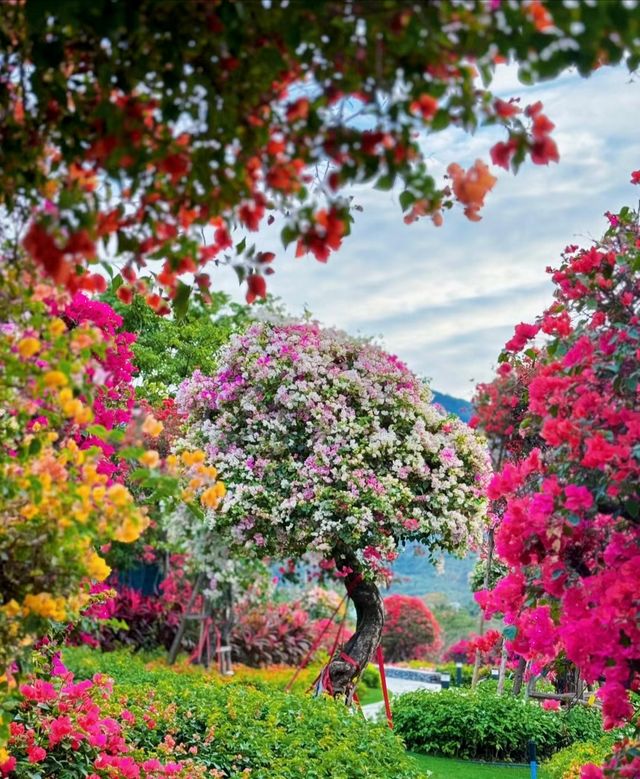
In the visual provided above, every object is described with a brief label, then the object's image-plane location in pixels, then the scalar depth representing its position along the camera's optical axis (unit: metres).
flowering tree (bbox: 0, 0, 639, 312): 2.11
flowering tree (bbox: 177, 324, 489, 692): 7.22
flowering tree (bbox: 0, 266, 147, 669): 2.54
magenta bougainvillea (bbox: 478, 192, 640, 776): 3.26
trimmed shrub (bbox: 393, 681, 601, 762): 9.05
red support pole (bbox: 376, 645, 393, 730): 8.34
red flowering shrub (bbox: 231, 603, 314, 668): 16.25
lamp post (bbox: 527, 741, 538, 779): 5.61
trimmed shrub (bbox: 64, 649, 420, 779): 5.61
